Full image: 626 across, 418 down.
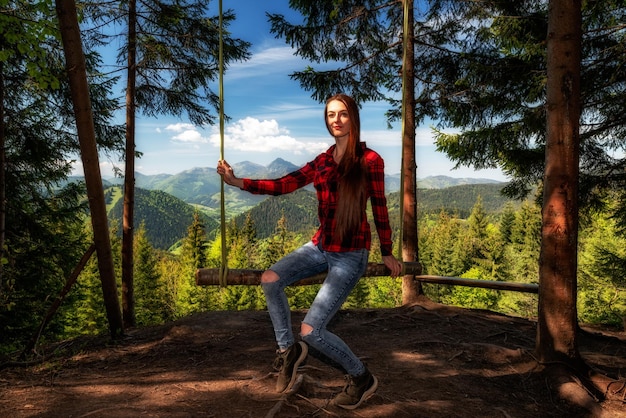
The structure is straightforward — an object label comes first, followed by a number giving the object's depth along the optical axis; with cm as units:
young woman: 292
